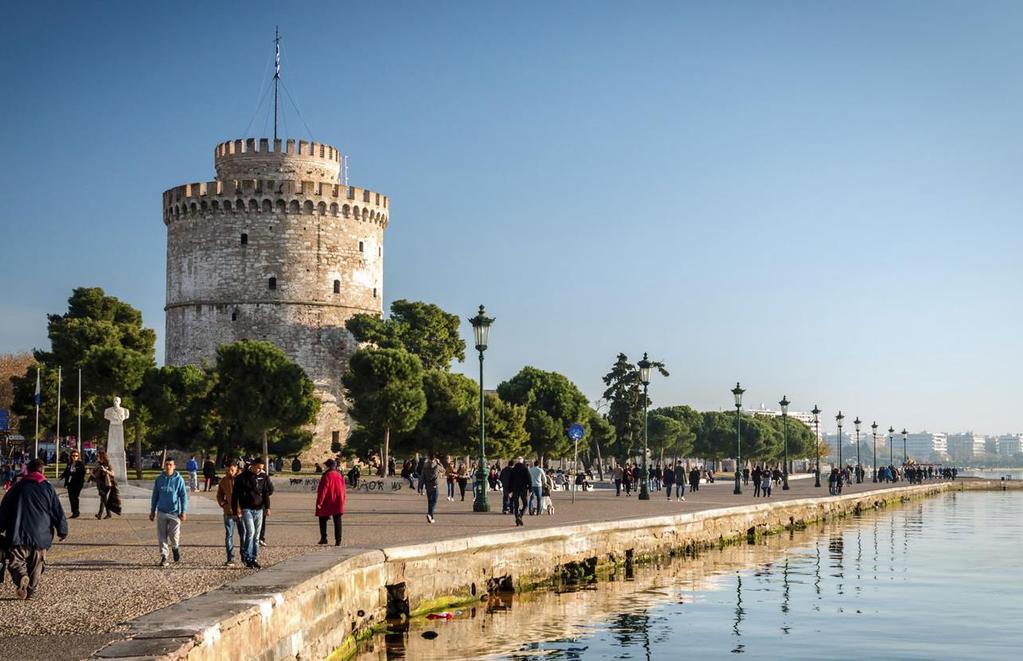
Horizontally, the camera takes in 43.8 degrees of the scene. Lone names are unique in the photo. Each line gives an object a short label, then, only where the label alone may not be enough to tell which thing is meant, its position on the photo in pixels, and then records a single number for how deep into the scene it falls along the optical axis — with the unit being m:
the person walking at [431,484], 25.77
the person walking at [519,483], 24.92
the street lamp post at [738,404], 50.65
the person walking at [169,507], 16.05
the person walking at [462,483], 38.06
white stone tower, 72.50
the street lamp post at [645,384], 40.88
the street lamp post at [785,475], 60.89
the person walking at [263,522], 16.79
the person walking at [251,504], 15.79
